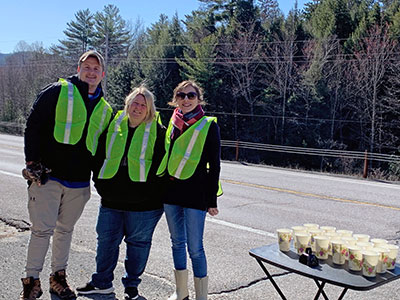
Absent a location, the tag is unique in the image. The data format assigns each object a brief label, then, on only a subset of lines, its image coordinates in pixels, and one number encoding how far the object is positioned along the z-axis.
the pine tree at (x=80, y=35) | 54.91
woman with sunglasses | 3.95
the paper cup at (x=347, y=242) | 3.19
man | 3.88
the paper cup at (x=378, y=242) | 3.31
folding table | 2.91
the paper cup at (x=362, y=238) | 3.48
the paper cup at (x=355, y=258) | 3.06
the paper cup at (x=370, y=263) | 3.00
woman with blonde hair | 4.07
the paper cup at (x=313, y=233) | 3.35
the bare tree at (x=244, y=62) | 35.41
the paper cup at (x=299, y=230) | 3.59
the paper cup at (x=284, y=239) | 3.48
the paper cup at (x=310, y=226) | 3.63
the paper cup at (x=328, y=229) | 3.60
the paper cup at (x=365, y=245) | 3.20
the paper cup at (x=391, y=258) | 3.13
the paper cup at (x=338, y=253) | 3.19
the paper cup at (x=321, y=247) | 3.27
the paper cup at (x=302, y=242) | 3.38
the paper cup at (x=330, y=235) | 3.28
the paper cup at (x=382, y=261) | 3.09
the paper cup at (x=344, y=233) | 3.58
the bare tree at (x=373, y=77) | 30.52
